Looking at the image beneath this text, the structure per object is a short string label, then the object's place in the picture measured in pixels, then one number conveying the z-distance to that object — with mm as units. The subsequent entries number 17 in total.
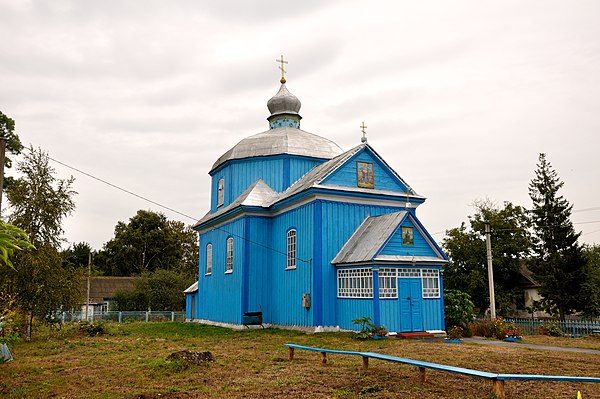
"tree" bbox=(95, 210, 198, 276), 52938
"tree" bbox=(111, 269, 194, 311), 39500
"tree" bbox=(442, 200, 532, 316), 34441
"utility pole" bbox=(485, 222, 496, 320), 20953
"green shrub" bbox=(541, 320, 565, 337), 19745
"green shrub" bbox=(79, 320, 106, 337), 19672
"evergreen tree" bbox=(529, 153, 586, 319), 30859
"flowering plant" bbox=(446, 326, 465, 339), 16125
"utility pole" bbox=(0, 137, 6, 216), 11664
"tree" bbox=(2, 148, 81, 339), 16391
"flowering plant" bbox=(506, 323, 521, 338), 17469
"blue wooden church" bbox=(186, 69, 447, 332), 17281
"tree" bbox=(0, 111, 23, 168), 28438
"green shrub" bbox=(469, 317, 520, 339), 17578
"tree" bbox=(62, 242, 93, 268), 54303
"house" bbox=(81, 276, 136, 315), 45062
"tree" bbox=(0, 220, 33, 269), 5657
